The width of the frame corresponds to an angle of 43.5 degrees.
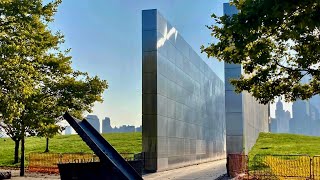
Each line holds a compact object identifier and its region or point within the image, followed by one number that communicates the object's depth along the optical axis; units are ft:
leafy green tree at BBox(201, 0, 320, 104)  30.45
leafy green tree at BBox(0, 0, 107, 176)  53.47
